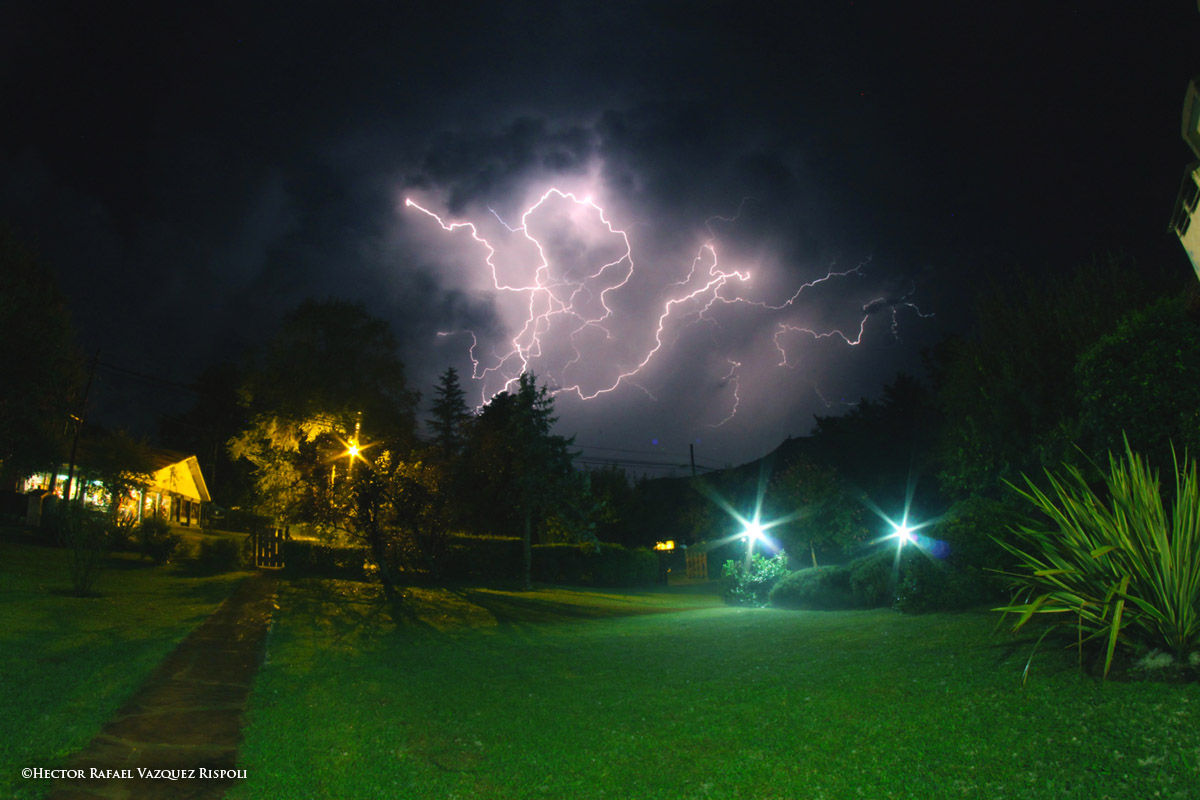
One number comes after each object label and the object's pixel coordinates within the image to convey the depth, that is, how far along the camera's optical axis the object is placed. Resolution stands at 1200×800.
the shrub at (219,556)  21.06
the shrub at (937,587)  9.66
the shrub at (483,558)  24.88
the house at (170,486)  27.40
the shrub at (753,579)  18.00
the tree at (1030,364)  16.53
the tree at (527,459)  25.19
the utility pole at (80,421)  27.36
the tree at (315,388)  29.25
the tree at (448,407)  55.67
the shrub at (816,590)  13.64
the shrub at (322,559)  21.73
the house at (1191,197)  10.20
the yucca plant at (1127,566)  4.82
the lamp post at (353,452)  14.88
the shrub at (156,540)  20.64
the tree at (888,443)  32.59
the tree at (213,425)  57.94
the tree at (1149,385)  8.23
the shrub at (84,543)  12.55
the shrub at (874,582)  12.50
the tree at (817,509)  21.27
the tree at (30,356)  16.75
